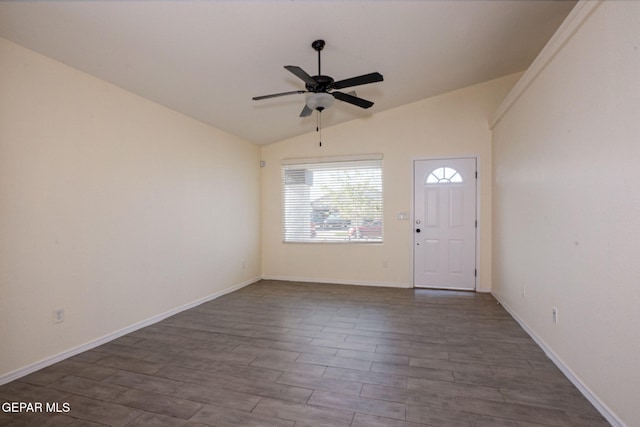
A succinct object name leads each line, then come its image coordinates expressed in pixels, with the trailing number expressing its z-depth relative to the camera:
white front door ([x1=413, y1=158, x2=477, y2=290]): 4.88
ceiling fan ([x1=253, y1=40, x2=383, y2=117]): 2.53
